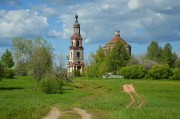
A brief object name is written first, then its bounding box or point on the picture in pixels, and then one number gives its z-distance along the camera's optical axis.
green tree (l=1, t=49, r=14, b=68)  151.29
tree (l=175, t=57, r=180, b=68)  145.50
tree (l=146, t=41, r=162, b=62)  151.38
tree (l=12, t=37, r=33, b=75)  123.81
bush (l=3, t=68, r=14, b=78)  108.25
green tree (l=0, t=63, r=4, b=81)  68.49
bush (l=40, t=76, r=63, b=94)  60.44
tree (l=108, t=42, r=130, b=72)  127.56
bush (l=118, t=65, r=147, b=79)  113.81
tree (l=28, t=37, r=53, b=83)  79.80
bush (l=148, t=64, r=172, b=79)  112.26
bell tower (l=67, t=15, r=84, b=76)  164.00
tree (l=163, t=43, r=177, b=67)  144.75
